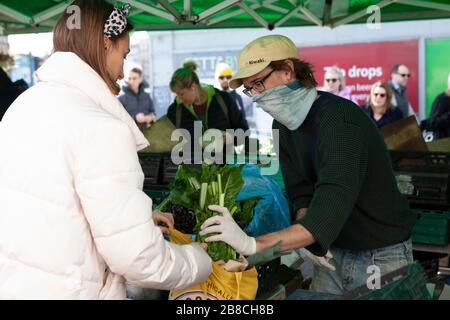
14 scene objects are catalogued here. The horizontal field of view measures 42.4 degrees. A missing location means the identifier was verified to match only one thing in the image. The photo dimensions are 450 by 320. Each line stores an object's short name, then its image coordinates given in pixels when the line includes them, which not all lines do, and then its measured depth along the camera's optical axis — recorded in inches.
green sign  379.9
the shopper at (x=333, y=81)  319.6
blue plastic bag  90.7
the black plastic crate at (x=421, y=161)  140.3
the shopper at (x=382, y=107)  250.8
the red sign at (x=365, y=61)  390.0
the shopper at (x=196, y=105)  213.3
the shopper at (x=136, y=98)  347.6
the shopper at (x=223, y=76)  307.1
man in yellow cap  74.5
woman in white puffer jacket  55.7
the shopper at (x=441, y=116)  263.7
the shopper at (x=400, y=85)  335.0
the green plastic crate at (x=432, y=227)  136.0
